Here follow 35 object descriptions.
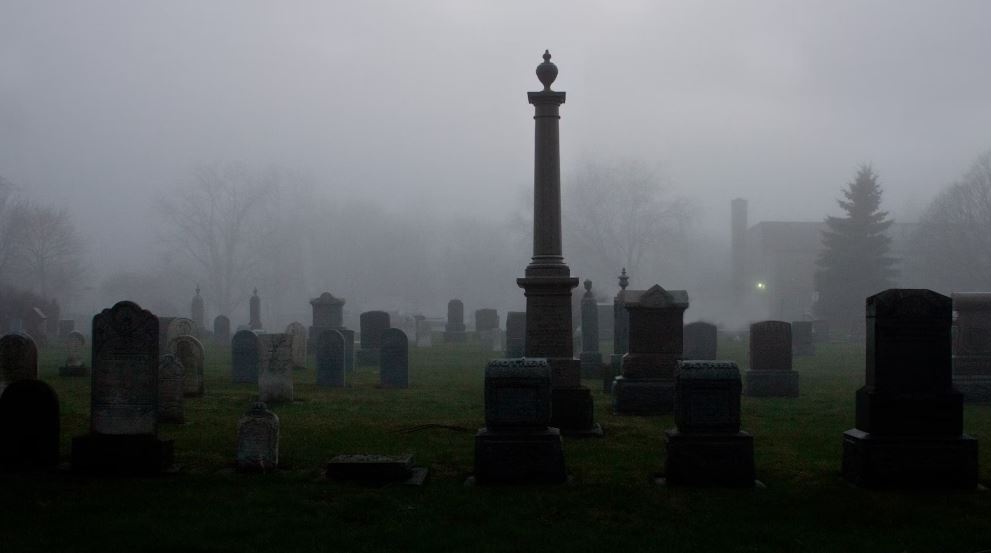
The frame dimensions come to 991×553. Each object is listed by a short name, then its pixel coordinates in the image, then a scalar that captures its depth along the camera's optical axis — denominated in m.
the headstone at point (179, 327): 23.88
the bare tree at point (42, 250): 56.47
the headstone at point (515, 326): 28.35
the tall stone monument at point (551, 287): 11.42
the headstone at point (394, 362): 18.17
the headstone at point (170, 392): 12.34
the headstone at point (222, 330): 38.91
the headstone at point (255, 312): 41.41
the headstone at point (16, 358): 13.33
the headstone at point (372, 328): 25.94
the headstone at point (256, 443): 8.76
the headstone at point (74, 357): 20.30
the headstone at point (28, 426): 8.81
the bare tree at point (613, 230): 62.62
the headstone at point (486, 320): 42.22
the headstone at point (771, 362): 16.77
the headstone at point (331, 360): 18.28
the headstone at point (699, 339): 21.95
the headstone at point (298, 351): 23.11
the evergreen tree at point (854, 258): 47.59
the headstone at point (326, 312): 28.42
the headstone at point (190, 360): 16.05
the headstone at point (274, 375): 15.16
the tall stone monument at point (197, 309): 45.53
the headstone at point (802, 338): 29.52
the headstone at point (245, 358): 19.08
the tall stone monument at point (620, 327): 20.69
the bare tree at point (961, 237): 52.97
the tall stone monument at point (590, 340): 21.38
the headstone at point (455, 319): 40.66
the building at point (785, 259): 73.59
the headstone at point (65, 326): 43.35
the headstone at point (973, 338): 15.52
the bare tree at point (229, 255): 62.56
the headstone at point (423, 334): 38.30
